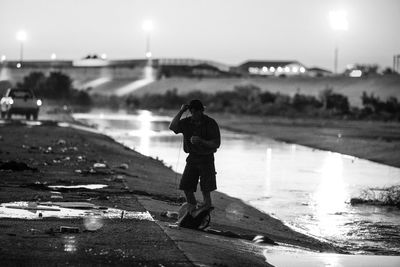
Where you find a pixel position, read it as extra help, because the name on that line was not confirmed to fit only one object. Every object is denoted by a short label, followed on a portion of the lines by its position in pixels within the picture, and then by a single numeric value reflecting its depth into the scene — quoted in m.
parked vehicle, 54.06
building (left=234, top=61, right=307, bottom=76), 170.75
